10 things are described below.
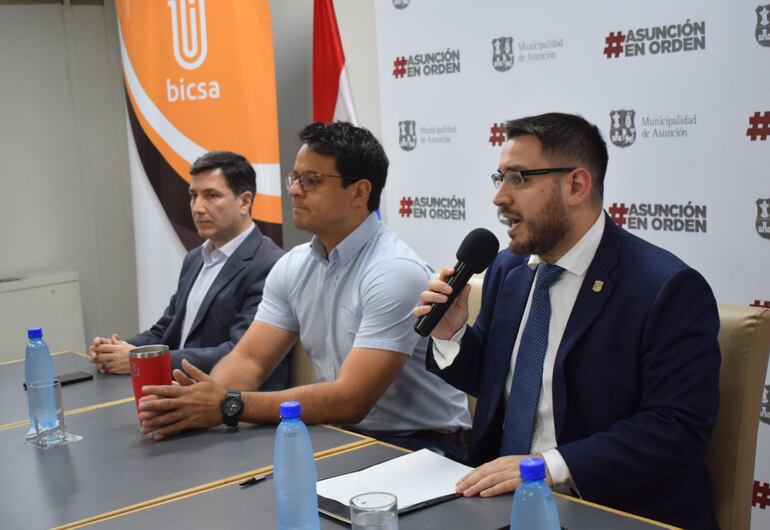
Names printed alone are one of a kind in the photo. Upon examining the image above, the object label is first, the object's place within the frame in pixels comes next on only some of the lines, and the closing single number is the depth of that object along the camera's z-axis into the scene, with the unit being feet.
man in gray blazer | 9.75
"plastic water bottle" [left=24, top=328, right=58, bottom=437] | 7.94
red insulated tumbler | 7.20
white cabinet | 16.05
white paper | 5.47
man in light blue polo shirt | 7.22
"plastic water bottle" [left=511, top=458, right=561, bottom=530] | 3.86
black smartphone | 9.09
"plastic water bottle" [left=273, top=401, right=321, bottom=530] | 4.91
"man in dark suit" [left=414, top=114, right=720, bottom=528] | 5.95
